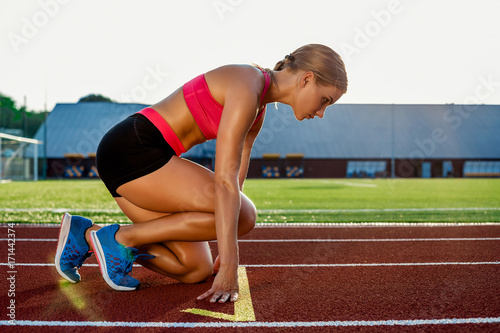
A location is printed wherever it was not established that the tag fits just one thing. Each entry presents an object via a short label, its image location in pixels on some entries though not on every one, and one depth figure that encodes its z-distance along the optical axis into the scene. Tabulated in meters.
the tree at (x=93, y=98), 81.38
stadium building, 41.84
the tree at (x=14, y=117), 65.12
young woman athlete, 2.66
